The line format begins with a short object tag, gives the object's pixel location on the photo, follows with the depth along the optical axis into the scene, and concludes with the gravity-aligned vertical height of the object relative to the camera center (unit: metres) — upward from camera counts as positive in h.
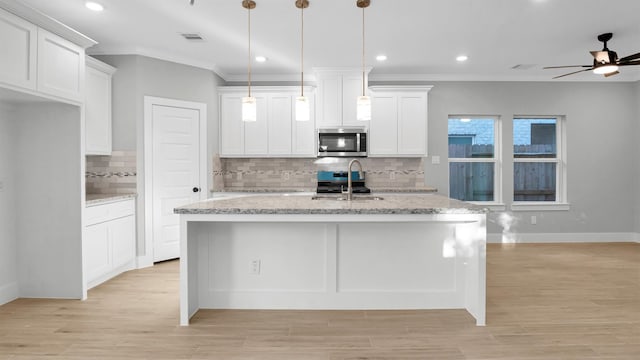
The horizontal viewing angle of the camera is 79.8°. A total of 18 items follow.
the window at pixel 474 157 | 5.89 +0.27
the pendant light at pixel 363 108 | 2.86 +0.50
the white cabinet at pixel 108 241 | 3.54 -0.66
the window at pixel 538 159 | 5.94 +0.24
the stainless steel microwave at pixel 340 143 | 5.25 +0.44
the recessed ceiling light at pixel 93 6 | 3.28 +1.47
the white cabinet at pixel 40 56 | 2.62 +0.90
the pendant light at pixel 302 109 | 2.90 +0.50
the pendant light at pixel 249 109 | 2.84 +0.49
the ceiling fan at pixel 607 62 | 3.75 +1.11
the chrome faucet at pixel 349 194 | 3.24 -0.17
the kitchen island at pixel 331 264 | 2.96 -0.70
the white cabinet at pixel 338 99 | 5.27 +1.04
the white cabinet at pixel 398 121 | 5.33 +0.75
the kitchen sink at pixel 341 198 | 3.32 -0.21
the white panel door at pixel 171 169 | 4.54 +0.07
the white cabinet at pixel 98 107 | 4.00 +0.74
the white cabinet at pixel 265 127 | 5.37 +0.67
